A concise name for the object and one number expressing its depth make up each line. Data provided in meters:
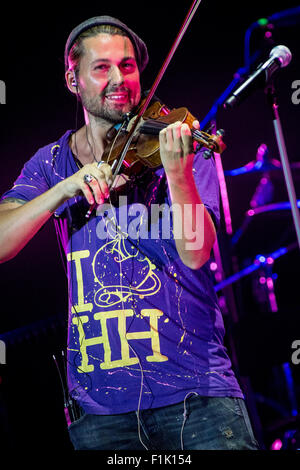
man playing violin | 2.41
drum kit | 3.53
